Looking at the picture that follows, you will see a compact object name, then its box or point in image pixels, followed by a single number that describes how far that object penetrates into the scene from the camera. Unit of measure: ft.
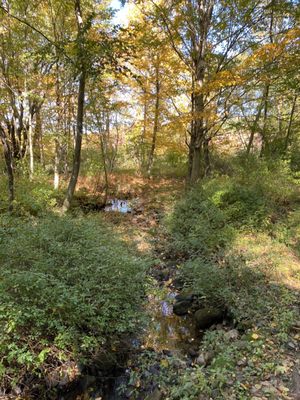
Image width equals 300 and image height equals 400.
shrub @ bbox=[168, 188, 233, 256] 21.68
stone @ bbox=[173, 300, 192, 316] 16.05
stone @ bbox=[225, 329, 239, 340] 12.67
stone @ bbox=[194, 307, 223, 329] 14.70
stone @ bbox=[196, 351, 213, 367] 11.57
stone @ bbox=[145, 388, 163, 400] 9.80
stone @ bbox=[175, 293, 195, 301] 16.61
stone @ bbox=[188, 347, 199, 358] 12.65
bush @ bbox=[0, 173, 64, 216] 25.59
